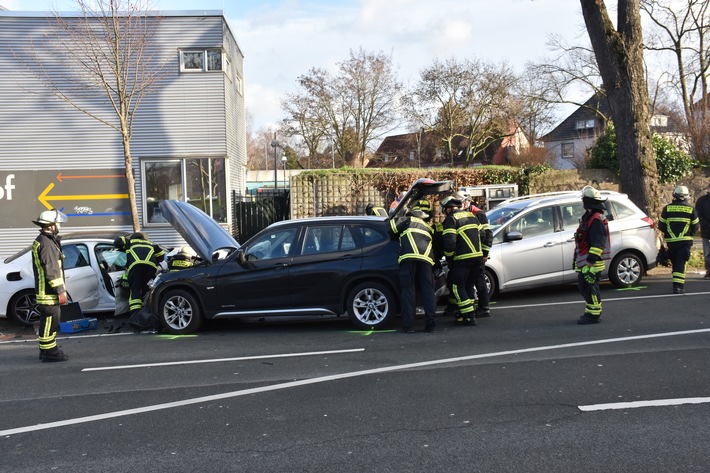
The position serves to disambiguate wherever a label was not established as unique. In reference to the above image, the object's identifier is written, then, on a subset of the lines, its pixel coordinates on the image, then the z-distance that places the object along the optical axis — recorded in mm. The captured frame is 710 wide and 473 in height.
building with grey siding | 17297
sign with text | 17531
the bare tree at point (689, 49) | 30656
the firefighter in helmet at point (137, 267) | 9828
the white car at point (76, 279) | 10289
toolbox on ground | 9406
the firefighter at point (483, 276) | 9164
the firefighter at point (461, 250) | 8688
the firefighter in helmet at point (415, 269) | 8273
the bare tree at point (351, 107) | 37406
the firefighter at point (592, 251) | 8273
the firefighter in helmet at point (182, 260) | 9711
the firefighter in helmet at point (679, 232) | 10203
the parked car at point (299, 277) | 8672
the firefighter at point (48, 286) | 7641
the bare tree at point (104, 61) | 15227
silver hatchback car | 10531
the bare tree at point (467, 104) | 37562
